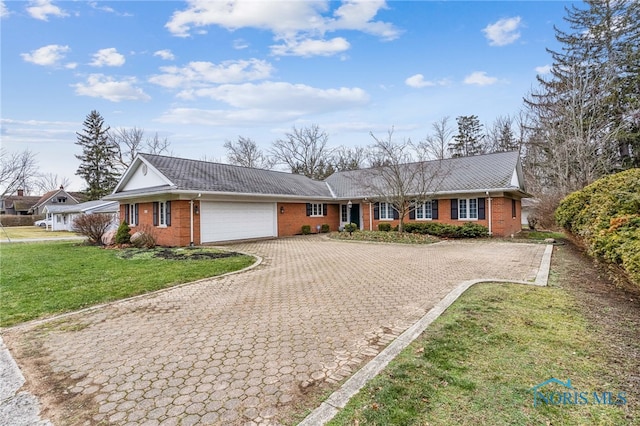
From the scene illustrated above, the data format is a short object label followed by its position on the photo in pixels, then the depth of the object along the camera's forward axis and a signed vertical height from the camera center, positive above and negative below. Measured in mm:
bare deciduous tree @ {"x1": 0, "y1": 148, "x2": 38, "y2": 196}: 27422 +4724
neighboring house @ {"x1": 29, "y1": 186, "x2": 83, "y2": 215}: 47531 +2931
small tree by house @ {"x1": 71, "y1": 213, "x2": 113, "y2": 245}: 16266 -440
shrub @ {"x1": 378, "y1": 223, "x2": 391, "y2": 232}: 19373 -1025
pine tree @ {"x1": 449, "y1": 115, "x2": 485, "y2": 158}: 37406 +8537
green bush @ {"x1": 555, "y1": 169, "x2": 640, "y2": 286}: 4758 -334
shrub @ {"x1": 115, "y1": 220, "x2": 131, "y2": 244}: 14766 -859
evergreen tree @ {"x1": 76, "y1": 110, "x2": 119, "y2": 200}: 39438 +7325
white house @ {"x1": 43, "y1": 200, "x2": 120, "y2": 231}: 29312 +687
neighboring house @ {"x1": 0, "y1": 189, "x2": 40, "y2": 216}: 51594 +2608
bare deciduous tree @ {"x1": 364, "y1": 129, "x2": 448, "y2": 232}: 16953 +1923
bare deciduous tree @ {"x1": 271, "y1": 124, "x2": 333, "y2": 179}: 39469 +7866
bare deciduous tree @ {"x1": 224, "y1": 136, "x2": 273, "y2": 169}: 41062 +7842
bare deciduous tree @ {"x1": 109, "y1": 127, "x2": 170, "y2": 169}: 40406 +9555
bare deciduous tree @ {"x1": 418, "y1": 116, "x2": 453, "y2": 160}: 33750 +8013
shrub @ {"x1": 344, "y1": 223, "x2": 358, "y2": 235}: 17548 -1028
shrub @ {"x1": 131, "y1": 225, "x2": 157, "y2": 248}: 14453 -1075
